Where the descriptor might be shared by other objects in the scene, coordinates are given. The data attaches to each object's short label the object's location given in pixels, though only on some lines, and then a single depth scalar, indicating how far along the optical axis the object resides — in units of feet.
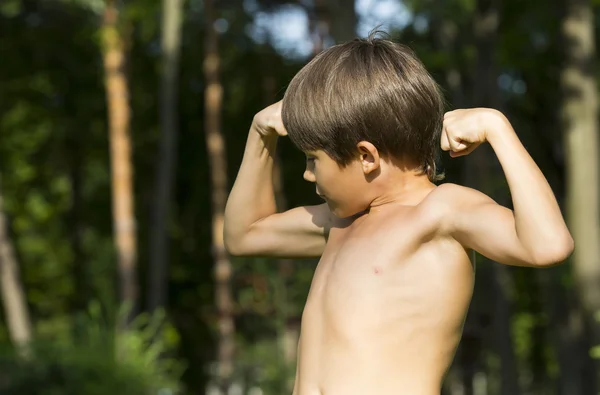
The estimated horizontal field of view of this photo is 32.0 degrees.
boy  7.55
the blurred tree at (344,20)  29.53
